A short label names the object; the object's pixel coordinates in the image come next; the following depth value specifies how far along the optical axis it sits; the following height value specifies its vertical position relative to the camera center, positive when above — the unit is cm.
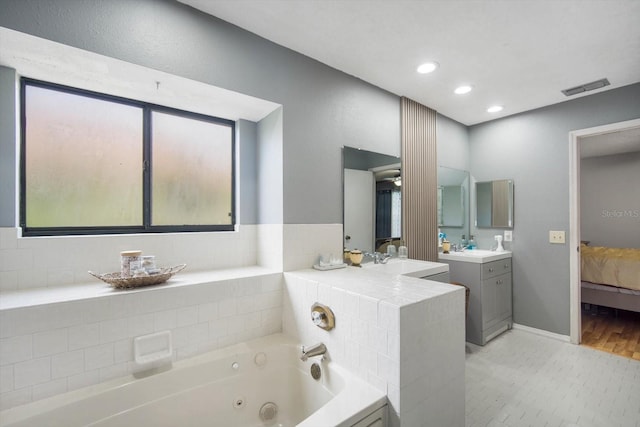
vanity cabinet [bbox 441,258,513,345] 288 -88
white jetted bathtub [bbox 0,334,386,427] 123 -92
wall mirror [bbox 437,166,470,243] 338 +14
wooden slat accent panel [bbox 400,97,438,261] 288 +36
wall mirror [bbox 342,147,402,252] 243 +13
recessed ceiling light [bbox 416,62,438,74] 227 +120
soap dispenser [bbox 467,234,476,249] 358 -38
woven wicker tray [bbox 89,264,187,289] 151 -35
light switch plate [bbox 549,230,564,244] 300 -25
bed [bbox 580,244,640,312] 333 -81
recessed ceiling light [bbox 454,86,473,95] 266 +119
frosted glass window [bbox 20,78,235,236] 166 +34
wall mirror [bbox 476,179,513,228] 340 +12
